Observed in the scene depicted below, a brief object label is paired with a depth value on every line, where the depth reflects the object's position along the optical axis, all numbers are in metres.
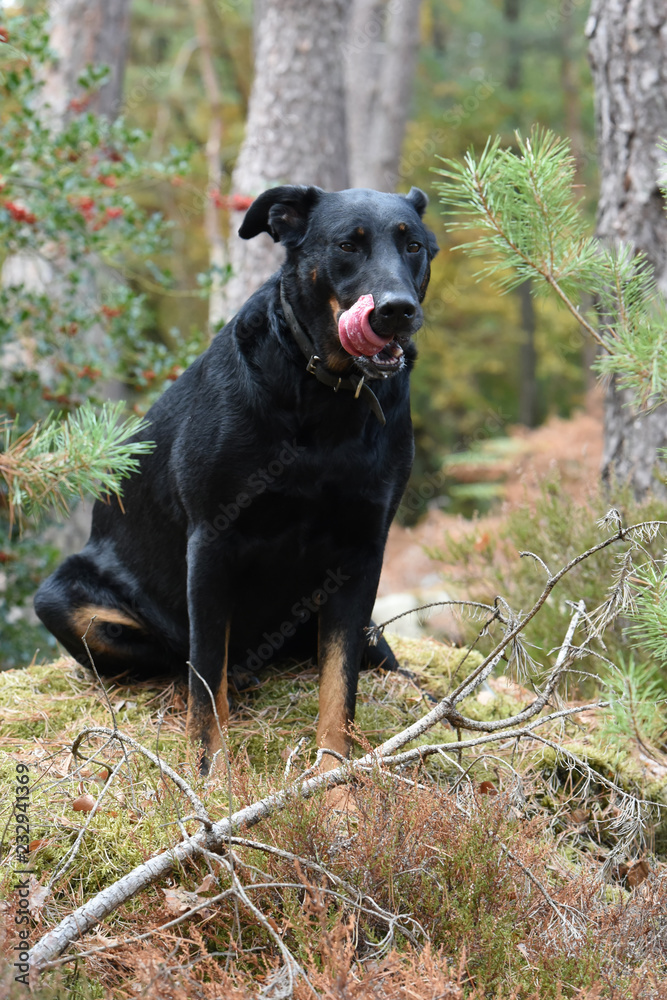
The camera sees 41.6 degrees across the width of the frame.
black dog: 2.94
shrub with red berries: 5.07
